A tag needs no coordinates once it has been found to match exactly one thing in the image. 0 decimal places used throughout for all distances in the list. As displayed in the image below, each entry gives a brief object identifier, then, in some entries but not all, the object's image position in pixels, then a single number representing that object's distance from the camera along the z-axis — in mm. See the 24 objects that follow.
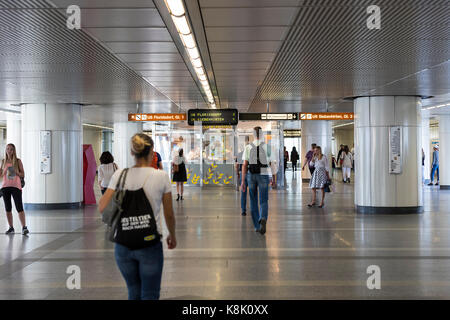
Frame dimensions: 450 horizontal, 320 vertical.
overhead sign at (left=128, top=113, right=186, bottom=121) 16078
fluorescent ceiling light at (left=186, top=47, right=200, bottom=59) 7824
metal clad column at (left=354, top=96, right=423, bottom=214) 12922
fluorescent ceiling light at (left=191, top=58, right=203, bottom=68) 8755
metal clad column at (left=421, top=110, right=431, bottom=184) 24688
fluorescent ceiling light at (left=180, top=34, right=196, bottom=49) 6875
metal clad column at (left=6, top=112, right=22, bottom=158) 24030
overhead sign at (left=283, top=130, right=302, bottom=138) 43406
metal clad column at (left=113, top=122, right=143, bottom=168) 28641
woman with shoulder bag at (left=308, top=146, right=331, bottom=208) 14008
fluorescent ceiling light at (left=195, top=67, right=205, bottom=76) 9703
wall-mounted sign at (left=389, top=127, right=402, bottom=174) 12875
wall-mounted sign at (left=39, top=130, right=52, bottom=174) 14727
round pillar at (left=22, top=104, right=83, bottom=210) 14750
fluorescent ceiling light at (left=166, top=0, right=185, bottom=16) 5425
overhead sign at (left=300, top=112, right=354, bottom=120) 15555
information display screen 15969
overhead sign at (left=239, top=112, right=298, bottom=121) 15594
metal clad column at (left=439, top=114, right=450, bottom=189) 21469
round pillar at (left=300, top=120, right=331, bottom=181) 25828
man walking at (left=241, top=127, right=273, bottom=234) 9164
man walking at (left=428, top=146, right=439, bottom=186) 24052
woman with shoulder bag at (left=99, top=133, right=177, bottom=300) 3570
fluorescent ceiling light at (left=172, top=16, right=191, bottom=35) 6047
